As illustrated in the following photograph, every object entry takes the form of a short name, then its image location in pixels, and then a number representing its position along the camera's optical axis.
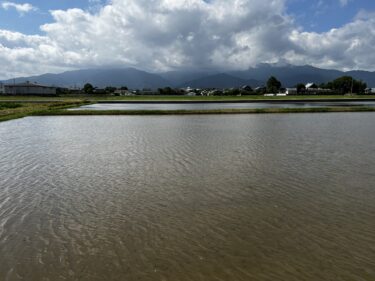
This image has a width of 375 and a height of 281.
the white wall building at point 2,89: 129.27
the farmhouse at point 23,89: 127.00
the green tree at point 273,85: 156.96
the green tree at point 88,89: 142.20
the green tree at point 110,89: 169.09
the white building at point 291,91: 146.75
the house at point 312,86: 176.50
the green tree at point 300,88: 155.06
